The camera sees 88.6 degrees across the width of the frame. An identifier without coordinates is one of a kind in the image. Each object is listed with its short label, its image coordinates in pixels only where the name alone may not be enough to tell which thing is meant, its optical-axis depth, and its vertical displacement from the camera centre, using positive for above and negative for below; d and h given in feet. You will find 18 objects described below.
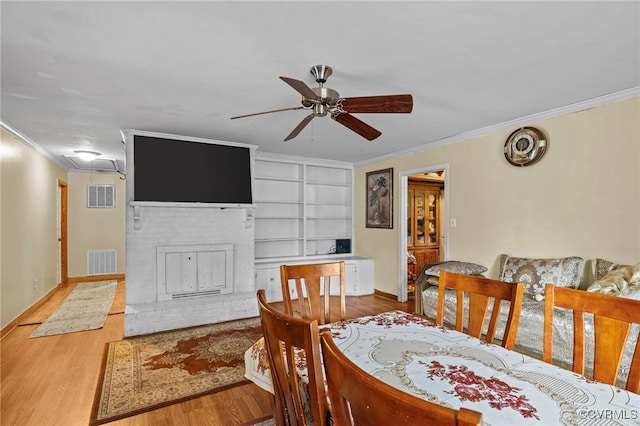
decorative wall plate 11.10 +2.41
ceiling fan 6.98 +2.51
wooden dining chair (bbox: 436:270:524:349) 5.20 -1.45
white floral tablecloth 3.19 -1.92
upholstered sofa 8.07 -2.08
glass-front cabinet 20.07 -0.56
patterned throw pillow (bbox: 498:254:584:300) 9.86 -1.81
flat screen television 13.10 +1.99
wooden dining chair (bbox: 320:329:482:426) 1.68 -1.08
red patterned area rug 7.85 -4.36
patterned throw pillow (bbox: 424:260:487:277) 12.49 -2.01
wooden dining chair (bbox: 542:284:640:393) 4.12 -1.53
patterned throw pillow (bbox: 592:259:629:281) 9.18 -1.50
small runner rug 12.93 -4.26
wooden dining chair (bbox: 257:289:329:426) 2.87 -1.43
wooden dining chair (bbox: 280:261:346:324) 6.75 -1.46
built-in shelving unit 18.51 +0.68
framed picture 17.74 +1.00
